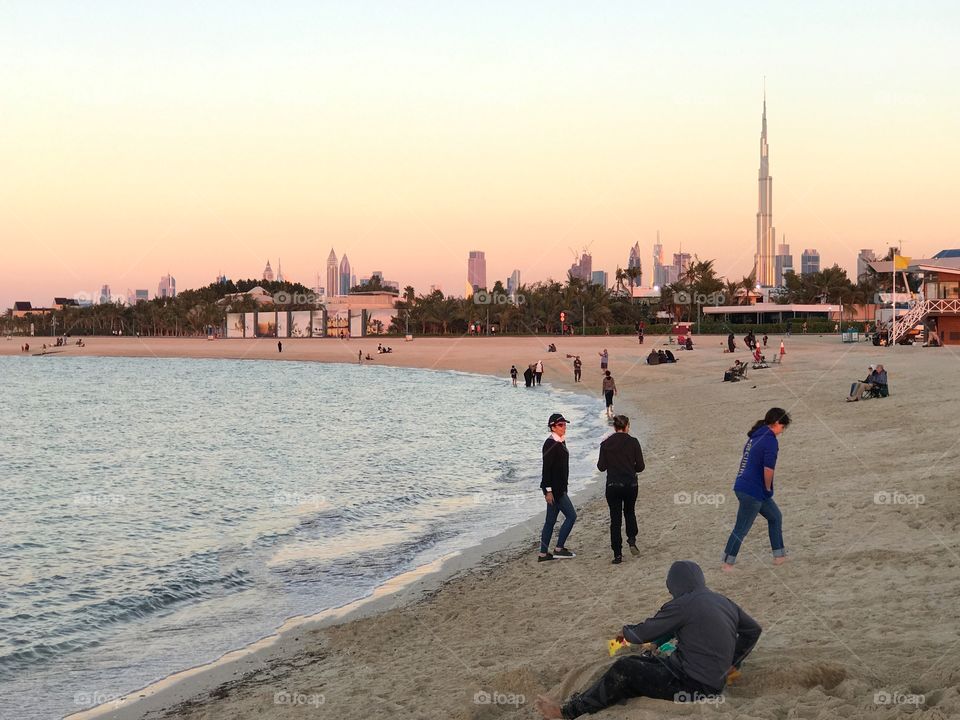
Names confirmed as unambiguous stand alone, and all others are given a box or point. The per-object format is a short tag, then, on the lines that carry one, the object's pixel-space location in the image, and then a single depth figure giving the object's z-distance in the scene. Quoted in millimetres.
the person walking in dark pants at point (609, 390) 32969
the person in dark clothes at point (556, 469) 10828
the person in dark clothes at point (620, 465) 10461
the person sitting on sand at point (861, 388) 27156
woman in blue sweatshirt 9109
